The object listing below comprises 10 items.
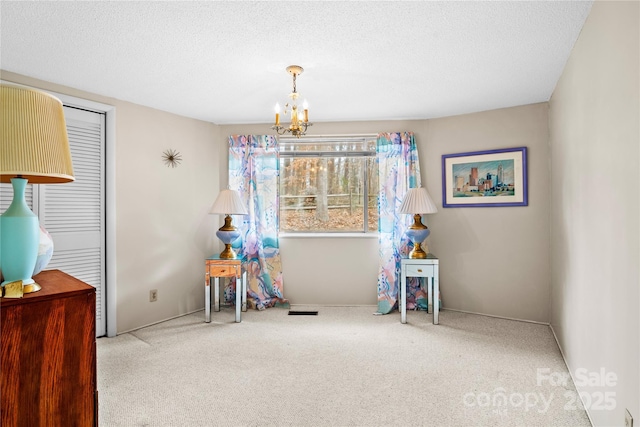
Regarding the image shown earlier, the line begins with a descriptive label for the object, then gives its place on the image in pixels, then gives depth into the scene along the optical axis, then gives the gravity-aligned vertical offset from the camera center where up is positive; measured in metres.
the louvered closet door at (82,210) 3.14 +0.07
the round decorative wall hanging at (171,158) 3.96 +0.63
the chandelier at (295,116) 2.72 +0.74
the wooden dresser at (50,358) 1.11 -0.44
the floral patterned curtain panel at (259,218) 4.38 -0.02
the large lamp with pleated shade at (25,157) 1.16 +0.20
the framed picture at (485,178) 3.81 +0.39
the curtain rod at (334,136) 4.40 +0.94
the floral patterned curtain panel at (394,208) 4.22 +0.09
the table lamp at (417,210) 3.87 +0.06
